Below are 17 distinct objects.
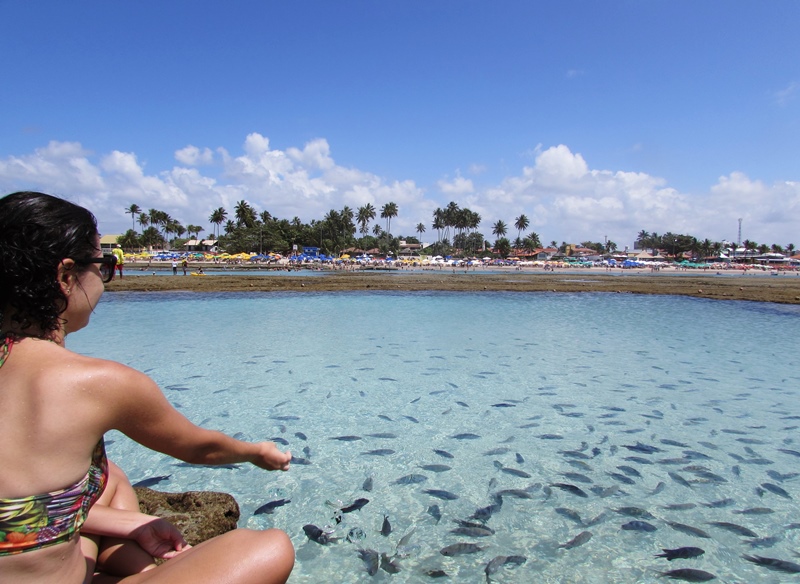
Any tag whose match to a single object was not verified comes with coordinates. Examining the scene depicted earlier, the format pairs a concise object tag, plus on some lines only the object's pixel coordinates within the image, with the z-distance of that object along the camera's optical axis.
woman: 1.60
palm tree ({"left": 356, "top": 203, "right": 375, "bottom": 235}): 148.62
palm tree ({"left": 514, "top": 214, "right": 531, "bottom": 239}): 169.88
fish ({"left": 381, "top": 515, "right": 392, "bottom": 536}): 4.83
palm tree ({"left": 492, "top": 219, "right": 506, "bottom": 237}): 167.00
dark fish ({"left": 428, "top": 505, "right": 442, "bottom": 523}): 5.14
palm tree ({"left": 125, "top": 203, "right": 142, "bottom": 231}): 141.25
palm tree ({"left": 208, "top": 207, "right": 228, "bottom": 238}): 139.00
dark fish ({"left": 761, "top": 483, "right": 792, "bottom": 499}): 5.62
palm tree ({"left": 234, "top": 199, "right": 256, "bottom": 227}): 120.96
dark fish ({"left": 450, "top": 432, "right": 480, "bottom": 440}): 7.52
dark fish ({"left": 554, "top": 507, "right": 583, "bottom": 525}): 5.09
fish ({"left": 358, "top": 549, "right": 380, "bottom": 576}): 4.29
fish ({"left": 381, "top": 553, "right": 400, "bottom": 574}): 4.27
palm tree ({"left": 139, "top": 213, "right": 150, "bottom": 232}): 144.94
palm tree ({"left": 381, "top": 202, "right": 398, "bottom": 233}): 149.75
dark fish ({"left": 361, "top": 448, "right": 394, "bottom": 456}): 6.85
